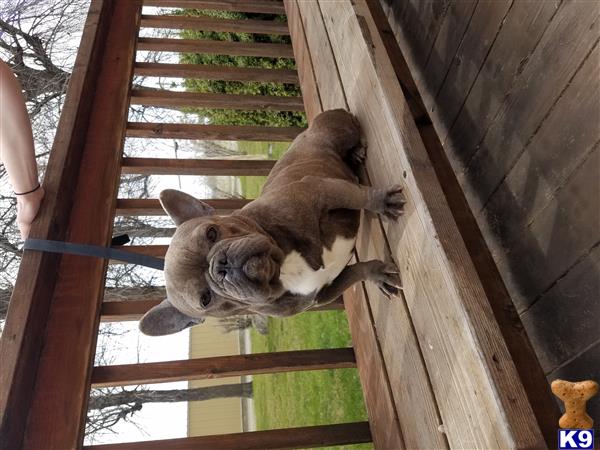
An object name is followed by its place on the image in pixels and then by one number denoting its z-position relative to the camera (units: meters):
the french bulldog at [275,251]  0.65
